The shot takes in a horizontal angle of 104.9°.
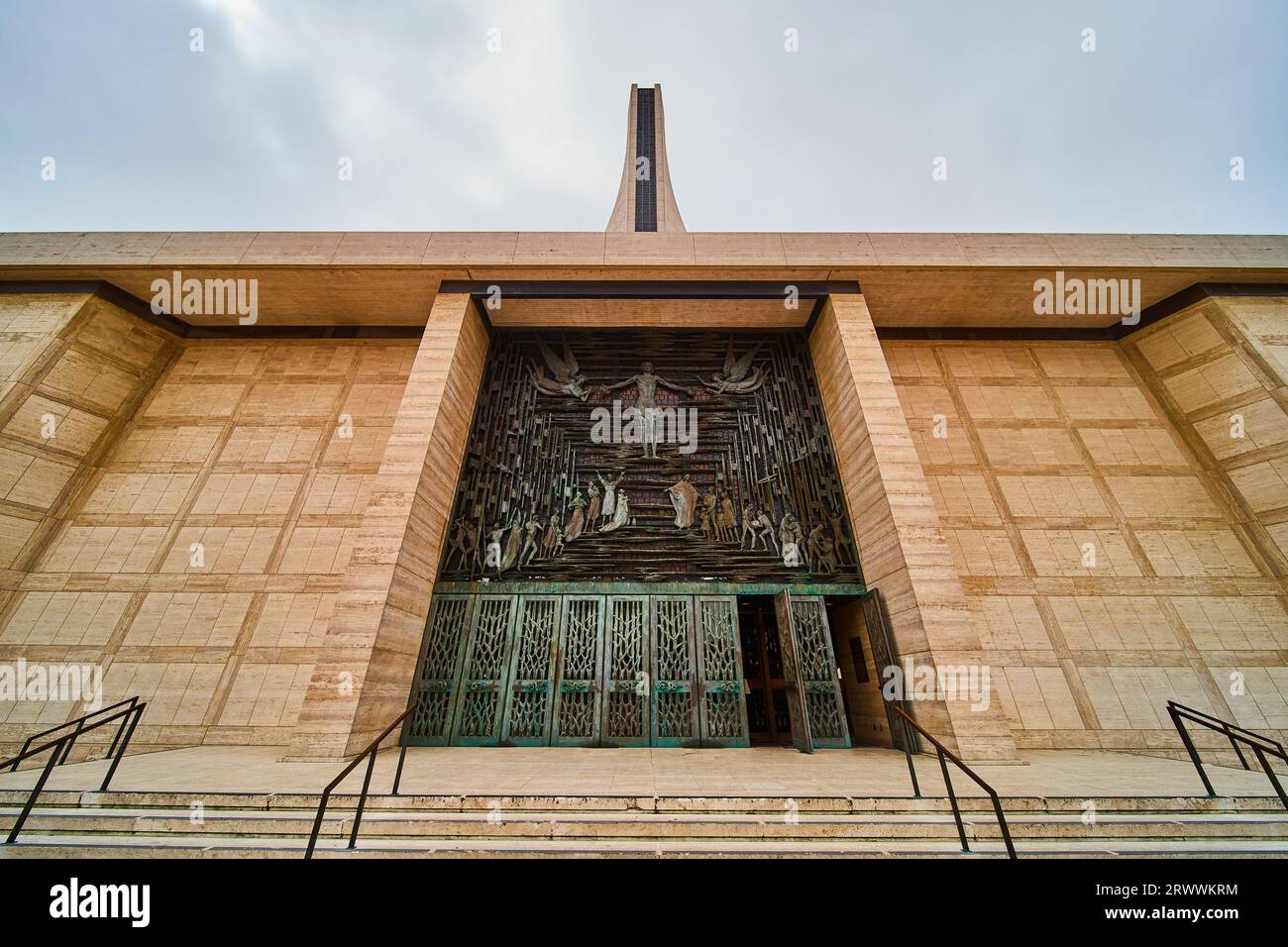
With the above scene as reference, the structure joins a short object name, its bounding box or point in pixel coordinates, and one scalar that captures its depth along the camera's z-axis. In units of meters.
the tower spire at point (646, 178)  18.78
